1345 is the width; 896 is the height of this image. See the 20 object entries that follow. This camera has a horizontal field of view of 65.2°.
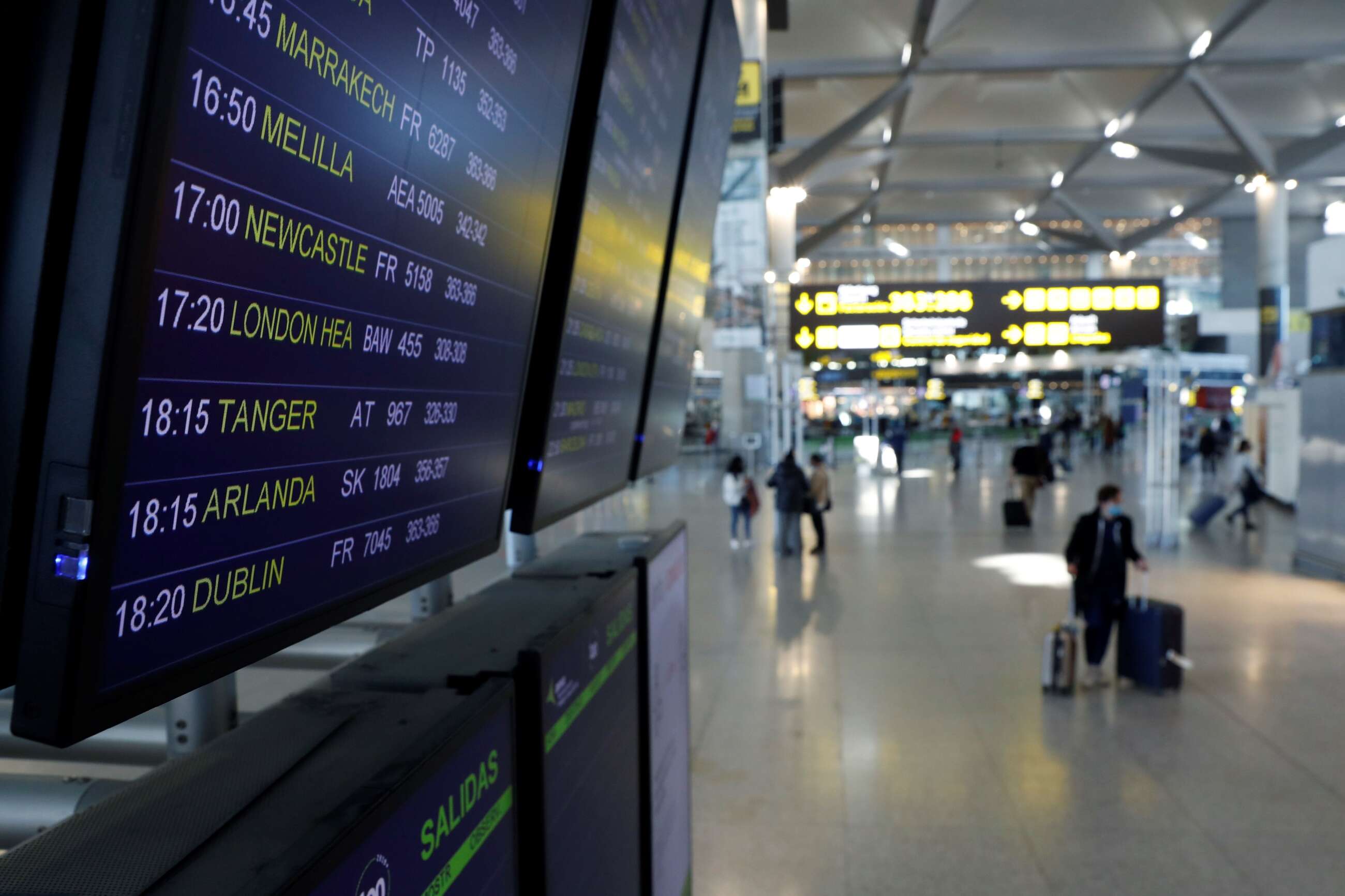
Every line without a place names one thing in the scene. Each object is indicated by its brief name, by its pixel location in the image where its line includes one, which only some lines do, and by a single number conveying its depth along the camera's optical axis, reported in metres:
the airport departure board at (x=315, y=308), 1.15
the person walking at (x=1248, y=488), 18.11
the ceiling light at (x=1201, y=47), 30.41
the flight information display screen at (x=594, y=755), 2.20
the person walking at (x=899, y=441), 30.84
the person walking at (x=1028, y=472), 19.03
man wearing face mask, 8.57
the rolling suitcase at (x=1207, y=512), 17.64
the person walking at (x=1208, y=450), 29.19
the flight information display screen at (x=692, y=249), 4.41
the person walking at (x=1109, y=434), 37.50
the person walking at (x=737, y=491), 15.48
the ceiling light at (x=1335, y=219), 39.69
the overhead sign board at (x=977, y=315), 18.73
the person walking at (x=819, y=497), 15.45
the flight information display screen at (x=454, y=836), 1.39
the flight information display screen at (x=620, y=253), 2.91
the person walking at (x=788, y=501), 14.60
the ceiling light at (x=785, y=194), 30.94
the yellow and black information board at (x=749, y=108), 15.64
